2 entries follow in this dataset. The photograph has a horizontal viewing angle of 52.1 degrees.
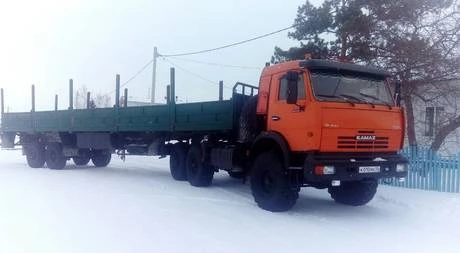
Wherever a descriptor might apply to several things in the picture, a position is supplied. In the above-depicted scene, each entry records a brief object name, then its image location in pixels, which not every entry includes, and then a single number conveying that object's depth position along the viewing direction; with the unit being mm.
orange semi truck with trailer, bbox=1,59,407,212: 7953
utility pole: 31250
